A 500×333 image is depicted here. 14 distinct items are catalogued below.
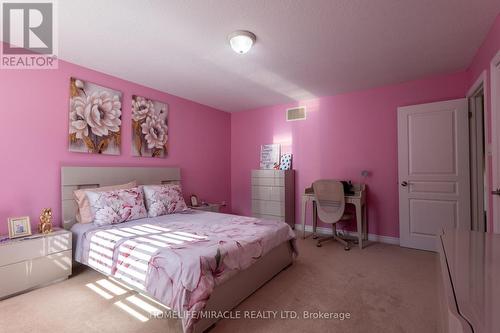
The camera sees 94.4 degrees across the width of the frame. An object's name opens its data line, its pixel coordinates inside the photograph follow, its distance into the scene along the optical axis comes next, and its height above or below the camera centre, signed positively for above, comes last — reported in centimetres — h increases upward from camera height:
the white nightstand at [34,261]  200 -85
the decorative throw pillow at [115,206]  249 -43
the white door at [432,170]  293 -6
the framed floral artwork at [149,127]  335 +62
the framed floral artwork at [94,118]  274 +63
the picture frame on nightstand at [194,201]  397 -57
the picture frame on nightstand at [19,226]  214 -54
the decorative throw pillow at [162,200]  295 -42
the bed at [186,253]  154 -69
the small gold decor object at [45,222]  232 -54
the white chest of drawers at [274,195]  412 -51
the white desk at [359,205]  327 -57
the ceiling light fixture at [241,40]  214 +121
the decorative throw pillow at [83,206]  260 -42
